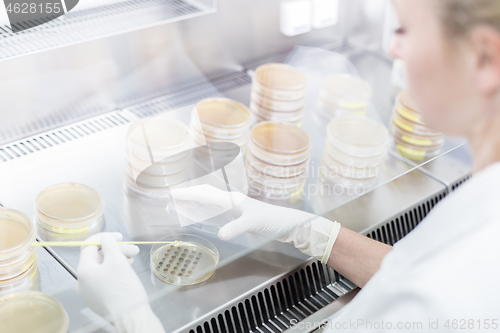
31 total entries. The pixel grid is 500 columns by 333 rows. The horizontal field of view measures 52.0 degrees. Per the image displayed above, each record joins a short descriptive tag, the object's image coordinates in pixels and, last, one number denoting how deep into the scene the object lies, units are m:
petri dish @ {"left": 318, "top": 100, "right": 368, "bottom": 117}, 1.60
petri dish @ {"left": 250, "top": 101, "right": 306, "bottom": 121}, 1.53
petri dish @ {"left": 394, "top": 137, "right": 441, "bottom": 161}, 1.51
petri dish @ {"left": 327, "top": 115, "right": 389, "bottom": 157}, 1.41
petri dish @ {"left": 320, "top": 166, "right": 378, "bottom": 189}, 1.34
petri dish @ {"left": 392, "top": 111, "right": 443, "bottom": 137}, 1.56
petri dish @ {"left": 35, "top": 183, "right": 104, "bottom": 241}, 1.07
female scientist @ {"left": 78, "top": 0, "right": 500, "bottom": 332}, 0.71
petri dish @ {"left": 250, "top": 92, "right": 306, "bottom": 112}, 1.54
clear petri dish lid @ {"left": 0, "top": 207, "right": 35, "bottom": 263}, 0.98
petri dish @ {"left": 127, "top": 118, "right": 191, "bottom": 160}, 1.22
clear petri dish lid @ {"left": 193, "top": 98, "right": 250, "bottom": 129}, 1.36
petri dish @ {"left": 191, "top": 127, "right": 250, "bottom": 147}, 1.29
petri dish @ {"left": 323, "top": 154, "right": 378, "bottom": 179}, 1.37
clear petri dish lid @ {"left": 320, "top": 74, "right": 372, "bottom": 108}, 1.62
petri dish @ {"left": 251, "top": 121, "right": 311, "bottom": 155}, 1.30
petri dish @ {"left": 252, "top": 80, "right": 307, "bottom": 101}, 1.54
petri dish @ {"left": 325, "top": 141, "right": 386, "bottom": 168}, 1.39
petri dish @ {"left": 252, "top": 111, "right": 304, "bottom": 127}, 1.53
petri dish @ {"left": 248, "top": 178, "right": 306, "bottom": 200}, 1.23
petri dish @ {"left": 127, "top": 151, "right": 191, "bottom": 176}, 1.19
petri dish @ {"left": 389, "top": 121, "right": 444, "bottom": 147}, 1.55
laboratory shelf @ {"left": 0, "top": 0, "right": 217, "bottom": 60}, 1.32
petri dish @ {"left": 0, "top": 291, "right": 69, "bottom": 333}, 0.95
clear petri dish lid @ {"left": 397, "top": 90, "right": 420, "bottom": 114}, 1.61
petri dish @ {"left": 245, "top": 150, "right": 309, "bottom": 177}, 1.26
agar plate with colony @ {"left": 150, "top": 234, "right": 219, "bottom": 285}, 1.09
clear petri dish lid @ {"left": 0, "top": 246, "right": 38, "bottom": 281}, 0.97
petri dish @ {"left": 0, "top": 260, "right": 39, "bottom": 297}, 0.99
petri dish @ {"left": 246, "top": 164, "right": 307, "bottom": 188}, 1.25
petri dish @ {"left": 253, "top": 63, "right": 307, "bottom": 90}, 1.57
